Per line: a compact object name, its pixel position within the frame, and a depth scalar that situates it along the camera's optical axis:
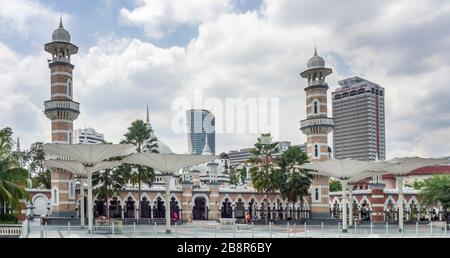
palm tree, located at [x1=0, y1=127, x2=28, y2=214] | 34.25
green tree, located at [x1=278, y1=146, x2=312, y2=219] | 48.59
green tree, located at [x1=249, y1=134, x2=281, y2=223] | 49.66
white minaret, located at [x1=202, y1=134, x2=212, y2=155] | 82.77
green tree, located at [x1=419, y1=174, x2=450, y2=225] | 51.00
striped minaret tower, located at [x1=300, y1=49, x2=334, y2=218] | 53.22
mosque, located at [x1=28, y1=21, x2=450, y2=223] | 49.22
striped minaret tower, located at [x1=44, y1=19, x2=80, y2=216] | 48.91
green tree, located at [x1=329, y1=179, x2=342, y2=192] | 89.50
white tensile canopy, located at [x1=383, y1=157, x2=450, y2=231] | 37.28
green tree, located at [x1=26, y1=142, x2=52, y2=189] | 67.19
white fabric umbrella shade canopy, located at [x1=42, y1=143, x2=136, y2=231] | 32.44
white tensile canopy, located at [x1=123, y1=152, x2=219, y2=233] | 33.53
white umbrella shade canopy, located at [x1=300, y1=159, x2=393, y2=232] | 36.78
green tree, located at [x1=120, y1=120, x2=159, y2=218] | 47.72
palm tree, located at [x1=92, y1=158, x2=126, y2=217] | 46.25
